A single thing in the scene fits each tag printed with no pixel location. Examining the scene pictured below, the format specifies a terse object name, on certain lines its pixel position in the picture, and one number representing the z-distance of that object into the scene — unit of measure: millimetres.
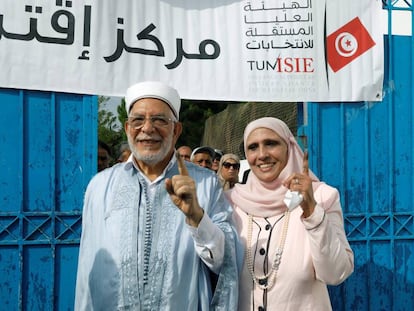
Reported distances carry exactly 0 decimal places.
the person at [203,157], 4551
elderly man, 2006
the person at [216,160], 5062
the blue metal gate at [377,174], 3475
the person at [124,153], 4163
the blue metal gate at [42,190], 3029
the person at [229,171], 4531
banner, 3045
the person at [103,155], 4176
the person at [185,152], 4543
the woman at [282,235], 1976
